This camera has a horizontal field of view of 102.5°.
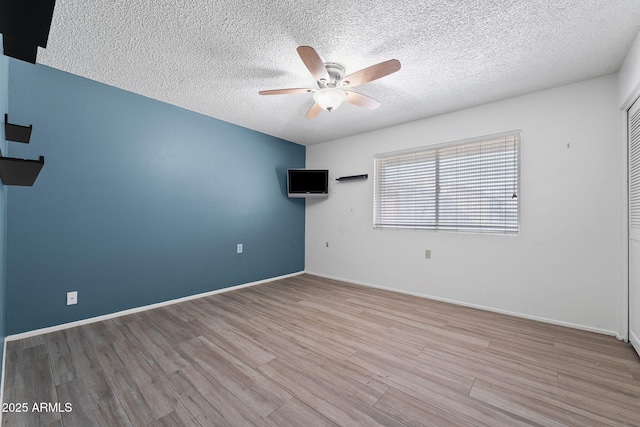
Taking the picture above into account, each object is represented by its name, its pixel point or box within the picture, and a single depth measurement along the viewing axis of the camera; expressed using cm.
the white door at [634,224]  217
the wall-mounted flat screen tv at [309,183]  466
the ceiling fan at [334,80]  190
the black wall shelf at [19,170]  111
